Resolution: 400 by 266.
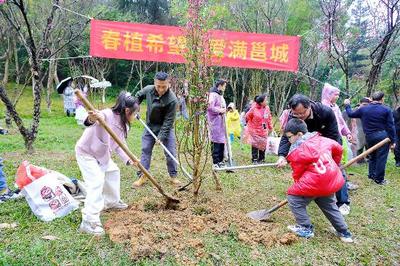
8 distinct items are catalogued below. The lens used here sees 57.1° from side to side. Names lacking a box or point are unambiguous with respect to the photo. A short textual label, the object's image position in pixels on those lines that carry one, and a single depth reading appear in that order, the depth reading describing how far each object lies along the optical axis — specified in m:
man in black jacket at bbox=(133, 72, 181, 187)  5.18
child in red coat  3.54
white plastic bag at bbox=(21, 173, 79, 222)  3.83
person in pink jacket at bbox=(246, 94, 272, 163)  7.45
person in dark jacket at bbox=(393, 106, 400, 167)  7.91
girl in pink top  3.53
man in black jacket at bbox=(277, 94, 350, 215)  3.95
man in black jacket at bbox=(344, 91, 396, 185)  6.38
